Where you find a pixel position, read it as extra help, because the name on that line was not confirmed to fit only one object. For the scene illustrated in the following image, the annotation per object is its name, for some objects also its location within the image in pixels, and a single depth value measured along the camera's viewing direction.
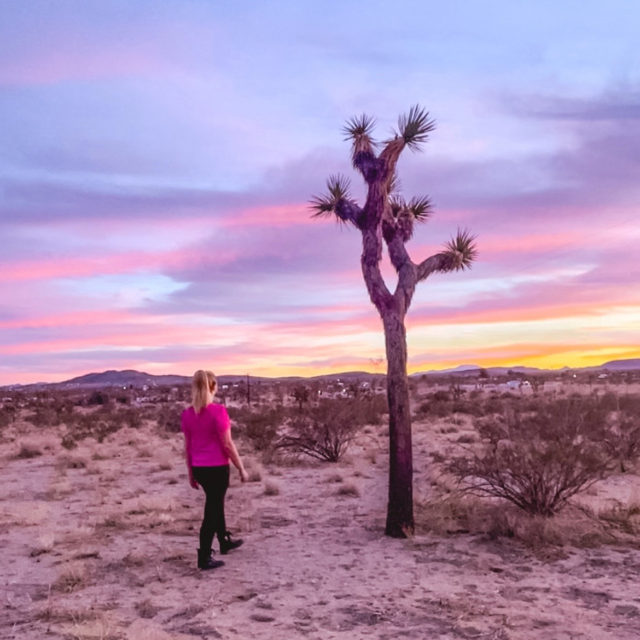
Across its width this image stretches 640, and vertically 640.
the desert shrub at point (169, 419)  30.56
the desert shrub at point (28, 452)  22.75
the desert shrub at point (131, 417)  32.59
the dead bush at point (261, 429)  21.29
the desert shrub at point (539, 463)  10.44
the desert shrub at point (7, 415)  35.00
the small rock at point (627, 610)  7.10
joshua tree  9.94
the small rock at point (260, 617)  7.04
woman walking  8.39
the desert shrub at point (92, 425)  27.20
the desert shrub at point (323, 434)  19.19
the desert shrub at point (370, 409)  24.00
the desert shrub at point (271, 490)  14.38
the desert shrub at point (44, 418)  34.41
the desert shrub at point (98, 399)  54.84
